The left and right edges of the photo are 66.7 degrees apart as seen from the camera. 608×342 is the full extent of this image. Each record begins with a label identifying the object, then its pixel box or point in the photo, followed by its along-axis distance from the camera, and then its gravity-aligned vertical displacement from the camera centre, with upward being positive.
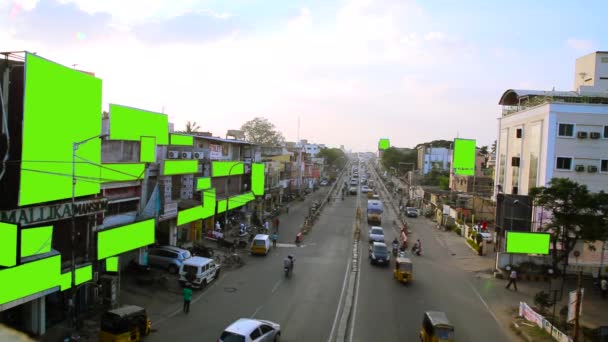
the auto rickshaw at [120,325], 15.02 -5.83
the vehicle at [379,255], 30.05 -6.09
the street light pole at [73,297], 15.07 -5.23
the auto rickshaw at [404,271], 25.56 -5.99
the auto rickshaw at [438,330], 15.59 -5.59
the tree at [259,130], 94.81 +5.22
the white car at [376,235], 37.84 -6.07
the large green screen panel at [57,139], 15.98 +0.23
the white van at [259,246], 32.22 -6.28
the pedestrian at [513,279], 25.62 -6.14
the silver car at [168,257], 25.58 -5.96
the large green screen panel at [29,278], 14.21 -4.42
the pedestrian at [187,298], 19.14 -6.11
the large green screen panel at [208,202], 33.90 -3.69
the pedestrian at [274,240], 35.69 -6.49
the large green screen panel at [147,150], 25.77 +0.00
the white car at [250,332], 13.93 -5.48
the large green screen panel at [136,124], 23.77 +1.42
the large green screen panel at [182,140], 31.83 +0.85
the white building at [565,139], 31.06 +2.26
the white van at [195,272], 23.00 -6.04
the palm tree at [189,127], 73.26 +4.10
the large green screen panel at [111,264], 20.50 -5.18
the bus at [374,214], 50.06 -5.67
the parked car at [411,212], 59.00 -6.16
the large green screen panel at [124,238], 19.85 -4.20
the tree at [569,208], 22.16 -1.77
